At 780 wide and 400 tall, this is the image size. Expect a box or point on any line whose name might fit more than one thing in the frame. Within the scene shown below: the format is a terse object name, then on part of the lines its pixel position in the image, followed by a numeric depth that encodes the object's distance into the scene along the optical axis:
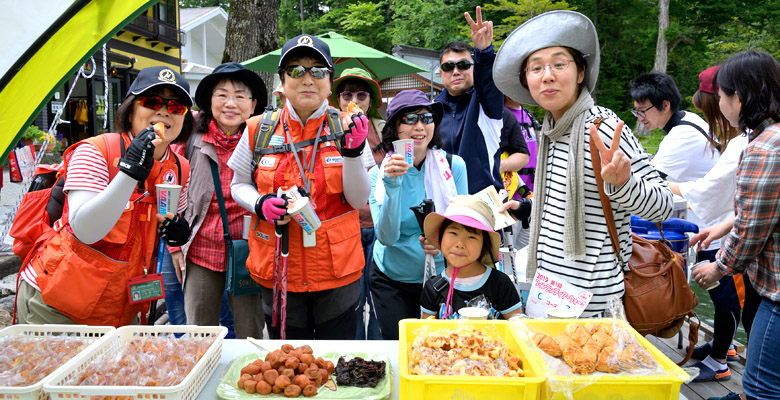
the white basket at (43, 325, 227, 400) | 1.42
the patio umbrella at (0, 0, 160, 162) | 1.14
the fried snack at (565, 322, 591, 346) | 1.56
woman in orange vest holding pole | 2.49
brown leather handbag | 2.12
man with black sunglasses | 3.44
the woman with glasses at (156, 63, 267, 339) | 3.05
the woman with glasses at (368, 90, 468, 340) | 2.83
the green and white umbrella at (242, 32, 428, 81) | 5.98
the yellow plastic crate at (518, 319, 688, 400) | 1.35
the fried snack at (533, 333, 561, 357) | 1.55
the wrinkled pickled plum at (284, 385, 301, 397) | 1.54
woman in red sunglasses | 2.03
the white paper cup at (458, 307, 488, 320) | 1.79
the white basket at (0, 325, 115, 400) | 1.84
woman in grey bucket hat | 1.95
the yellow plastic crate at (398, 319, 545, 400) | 1.32
